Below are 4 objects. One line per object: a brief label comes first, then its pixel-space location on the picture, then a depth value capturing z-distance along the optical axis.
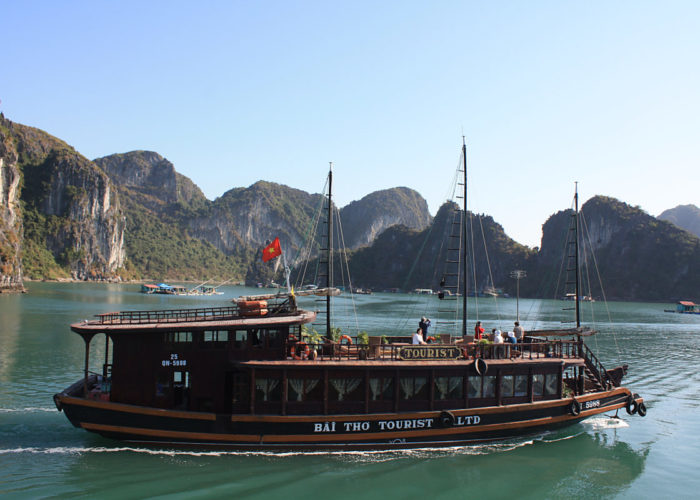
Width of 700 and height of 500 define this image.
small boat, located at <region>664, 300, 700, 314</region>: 89.77
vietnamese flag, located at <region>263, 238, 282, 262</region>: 16.06
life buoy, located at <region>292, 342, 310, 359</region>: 14.45
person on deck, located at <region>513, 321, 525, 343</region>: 17.21
